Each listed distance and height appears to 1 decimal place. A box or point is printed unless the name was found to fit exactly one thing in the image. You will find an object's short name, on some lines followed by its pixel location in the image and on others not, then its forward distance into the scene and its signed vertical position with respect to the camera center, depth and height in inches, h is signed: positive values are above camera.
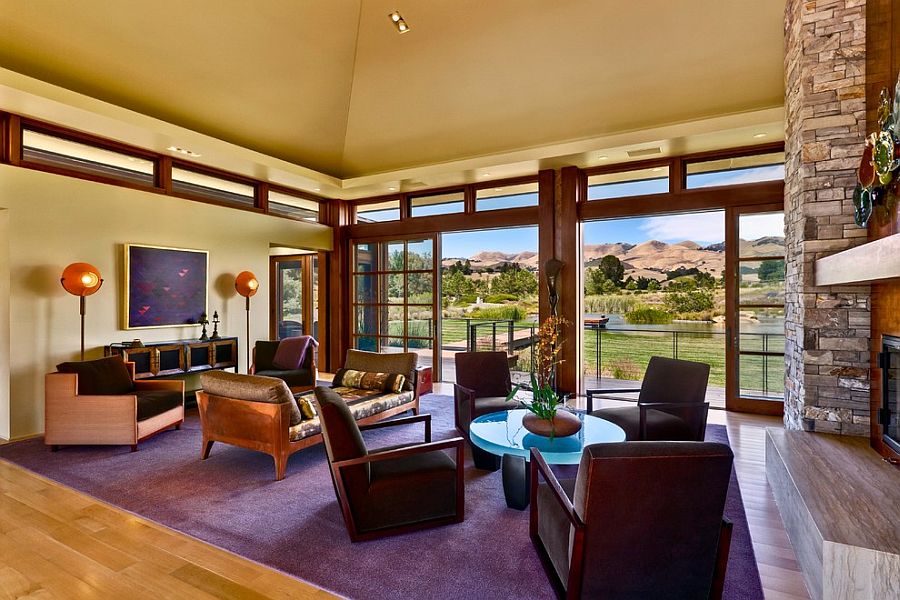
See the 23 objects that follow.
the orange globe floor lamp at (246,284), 245.1 +8.5
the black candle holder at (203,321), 229.1 -10.7
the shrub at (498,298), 401.4 +1.8
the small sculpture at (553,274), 234.5 +13.3
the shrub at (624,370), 337.7 -52.2
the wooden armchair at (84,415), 157.0 -39.7
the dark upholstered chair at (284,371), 229.1 -35.3
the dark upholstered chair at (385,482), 98.9 -40.6
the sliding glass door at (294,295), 333.1 +3.5
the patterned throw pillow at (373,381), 191.2 -34.0
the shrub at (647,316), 334.0 -11.9
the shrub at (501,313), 398.6 -11.4
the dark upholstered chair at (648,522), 63.8 -32.2
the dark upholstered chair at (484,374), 179.6 -29.1
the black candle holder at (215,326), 232.6 -13.9
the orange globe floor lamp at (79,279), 175.6 +7.8
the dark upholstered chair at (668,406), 138.9 -33.7
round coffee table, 111.6 -36.8
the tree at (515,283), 399.2 +14.8
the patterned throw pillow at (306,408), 148.3 -35.3
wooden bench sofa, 135.0 -35.7
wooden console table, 196.3 -25.9
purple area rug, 87.1 -52.7
